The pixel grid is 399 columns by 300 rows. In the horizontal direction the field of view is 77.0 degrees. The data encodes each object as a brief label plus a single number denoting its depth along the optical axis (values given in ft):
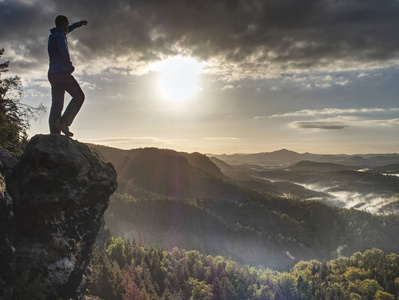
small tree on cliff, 41.16
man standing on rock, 31.32
